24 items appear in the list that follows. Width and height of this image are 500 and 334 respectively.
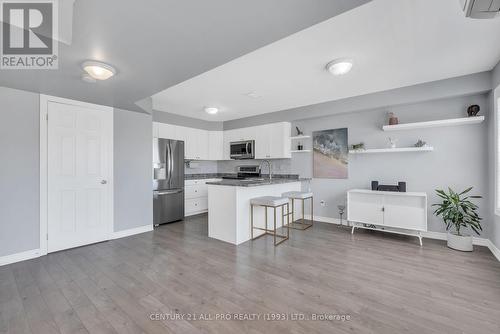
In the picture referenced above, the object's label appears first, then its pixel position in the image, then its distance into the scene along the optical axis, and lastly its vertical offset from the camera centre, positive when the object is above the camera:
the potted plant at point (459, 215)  3.02 -0.70
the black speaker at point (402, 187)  3.59 -0.33
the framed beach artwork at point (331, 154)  4.42 +0.30
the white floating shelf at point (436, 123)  3.11 +0.68
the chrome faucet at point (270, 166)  5.45 +0.05
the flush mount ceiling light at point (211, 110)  4.48 +1.22
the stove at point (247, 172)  5.66 -0.10
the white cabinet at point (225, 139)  4.98 +0.75
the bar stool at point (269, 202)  3.33 -0.54
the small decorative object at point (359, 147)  4.06 +0.39
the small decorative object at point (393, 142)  3.78 +0.45
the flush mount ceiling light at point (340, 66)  2.56 +1.23
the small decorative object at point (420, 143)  3.54 +0.40
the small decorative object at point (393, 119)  3.72 +0.83
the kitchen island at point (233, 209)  3.36 -0.67
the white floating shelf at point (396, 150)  3.44 +0.30
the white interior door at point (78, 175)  3.14 -0.09
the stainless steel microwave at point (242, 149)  5.46 +0.49
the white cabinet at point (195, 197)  5.28 -0.72
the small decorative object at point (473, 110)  3.14 +0.84
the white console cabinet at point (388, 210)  3.34 -0.71
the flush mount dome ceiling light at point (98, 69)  2.22 +1.06
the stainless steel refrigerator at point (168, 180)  4.43 -0.25
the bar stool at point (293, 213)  3.99 -0.95
